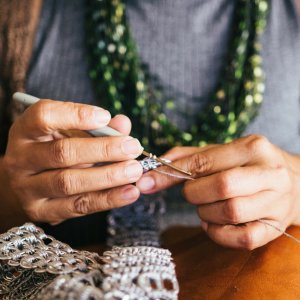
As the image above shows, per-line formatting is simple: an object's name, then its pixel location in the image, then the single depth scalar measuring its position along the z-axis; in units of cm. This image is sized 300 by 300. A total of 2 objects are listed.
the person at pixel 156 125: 66
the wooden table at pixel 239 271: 58
